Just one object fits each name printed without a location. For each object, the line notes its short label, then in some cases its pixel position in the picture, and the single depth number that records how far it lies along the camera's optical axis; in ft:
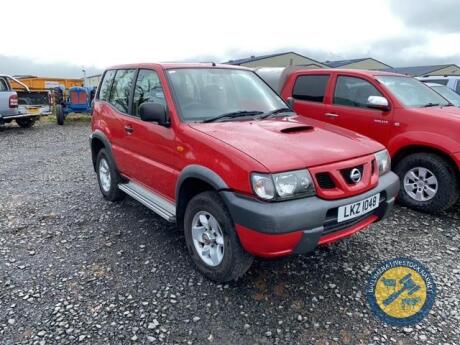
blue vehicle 45.83
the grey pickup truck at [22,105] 34.86
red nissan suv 8.05
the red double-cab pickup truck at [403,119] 14.01
